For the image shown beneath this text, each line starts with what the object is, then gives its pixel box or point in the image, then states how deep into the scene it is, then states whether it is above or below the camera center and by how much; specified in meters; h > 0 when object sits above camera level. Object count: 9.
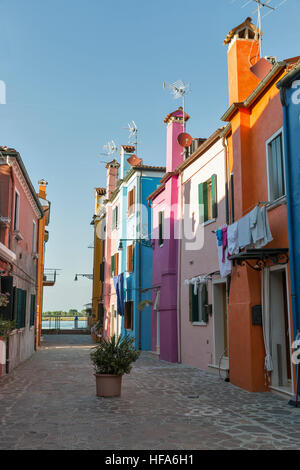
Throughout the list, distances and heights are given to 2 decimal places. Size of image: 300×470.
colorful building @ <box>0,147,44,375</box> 12.23 +1.69
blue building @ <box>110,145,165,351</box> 21.09 +2.51
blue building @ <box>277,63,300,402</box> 8.12 +2.53
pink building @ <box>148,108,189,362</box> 16.25 +2.19
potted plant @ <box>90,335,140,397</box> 8.80 -1.14
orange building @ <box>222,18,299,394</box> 9.19 +1.23
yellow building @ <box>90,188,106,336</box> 31.09 +3.52
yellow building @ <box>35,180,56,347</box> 23.88 +3.02
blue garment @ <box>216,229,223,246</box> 11.19 +1.68
